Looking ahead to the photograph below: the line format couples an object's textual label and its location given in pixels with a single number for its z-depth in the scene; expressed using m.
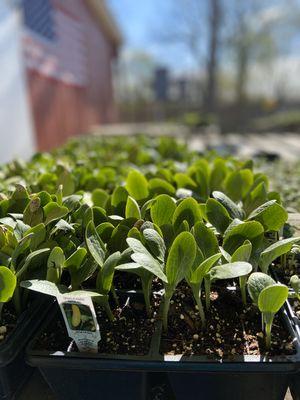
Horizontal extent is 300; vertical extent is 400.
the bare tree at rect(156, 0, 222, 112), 14.23
